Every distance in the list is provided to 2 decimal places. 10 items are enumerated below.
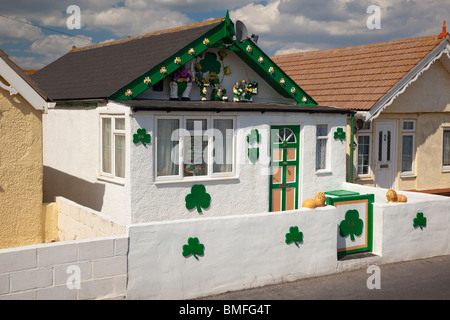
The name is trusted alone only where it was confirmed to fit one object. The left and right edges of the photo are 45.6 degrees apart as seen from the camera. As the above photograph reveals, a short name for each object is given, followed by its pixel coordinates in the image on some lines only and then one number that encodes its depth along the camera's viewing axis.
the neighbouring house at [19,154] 9.80
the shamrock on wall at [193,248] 8.43
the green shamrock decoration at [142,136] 10.65
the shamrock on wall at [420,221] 11.21
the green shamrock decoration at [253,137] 12.21
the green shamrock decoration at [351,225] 10.69
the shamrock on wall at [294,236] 9.53
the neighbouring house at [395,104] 15.55
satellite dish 12.19
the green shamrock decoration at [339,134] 13.74
